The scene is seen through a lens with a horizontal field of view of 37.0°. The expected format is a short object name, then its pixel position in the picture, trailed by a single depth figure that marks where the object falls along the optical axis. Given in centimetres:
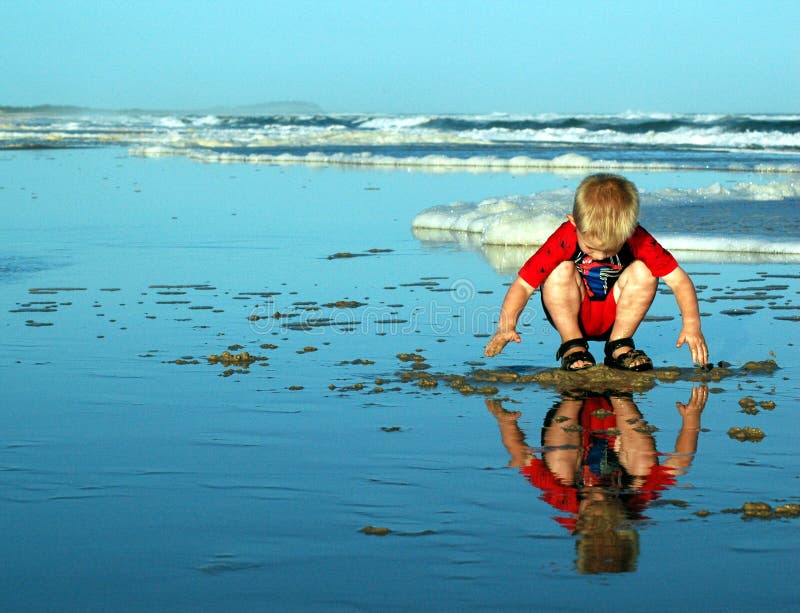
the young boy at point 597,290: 487
